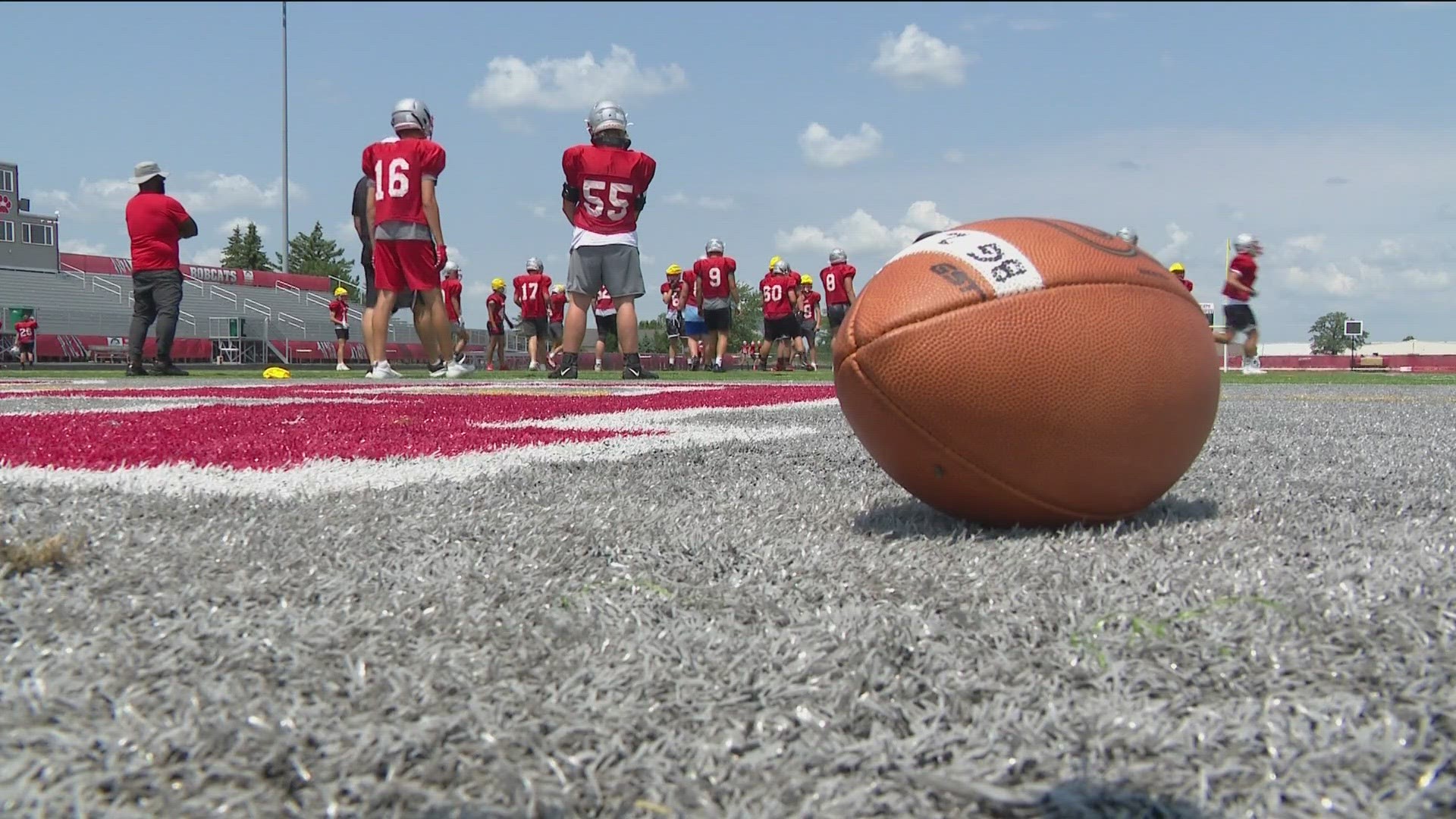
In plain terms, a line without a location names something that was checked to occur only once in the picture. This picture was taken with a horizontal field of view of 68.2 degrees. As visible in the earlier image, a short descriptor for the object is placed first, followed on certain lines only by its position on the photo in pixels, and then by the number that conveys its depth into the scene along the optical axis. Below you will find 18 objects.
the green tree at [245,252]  62.72
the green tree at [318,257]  67.06
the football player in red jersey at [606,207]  8.82
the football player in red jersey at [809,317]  18.75
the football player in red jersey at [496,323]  20.22
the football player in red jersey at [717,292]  15.64
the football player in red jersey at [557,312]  21.67
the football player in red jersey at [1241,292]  12.91
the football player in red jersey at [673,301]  21.42
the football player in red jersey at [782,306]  16.70
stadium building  29.39
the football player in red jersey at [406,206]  8.20
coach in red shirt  9.62
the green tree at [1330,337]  98.62
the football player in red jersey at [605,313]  18.36
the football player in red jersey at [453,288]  19.55
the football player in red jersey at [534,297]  17.64
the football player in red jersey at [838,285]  16.78
